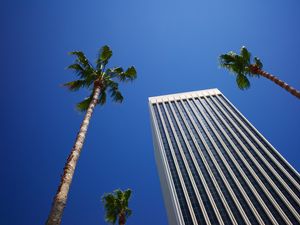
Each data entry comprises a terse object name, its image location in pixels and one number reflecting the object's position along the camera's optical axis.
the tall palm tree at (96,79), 16.14
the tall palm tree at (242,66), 26.64
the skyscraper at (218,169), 67.31
